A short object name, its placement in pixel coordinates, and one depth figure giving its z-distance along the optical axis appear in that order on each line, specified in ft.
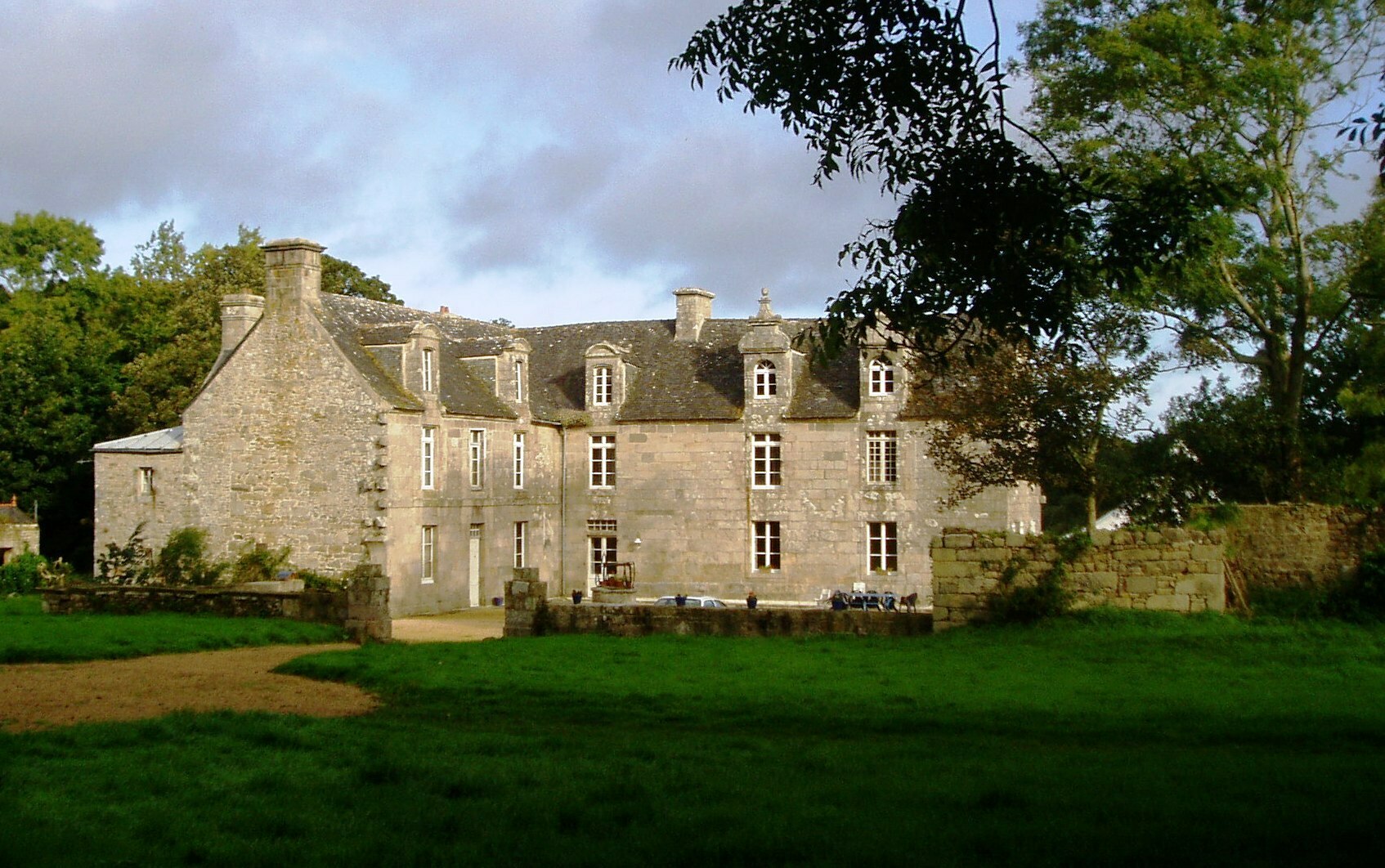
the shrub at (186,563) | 98.37
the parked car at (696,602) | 106.32
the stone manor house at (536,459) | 109.29
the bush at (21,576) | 116.16
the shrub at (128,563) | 97.86
